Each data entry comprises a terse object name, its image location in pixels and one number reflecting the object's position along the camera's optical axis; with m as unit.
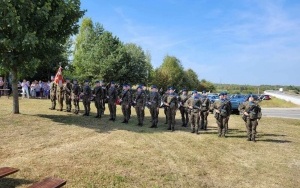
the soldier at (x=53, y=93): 22.79
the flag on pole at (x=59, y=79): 22.25
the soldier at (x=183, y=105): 20.78
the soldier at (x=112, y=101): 20.14
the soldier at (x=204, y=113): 19.36
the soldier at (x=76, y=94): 21.74
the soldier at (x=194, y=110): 17.70
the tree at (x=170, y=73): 70.94
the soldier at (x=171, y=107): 18.47
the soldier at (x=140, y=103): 19.30
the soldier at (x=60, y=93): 22.23
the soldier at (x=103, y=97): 21.14
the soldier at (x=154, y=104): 19.08
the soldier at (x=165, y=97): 19.17
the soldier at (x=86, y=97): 21.31
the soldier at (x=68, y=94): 21.97
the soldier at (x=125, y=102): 19.75
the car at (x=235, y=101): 30.28
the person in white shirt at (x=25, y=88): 31.80
